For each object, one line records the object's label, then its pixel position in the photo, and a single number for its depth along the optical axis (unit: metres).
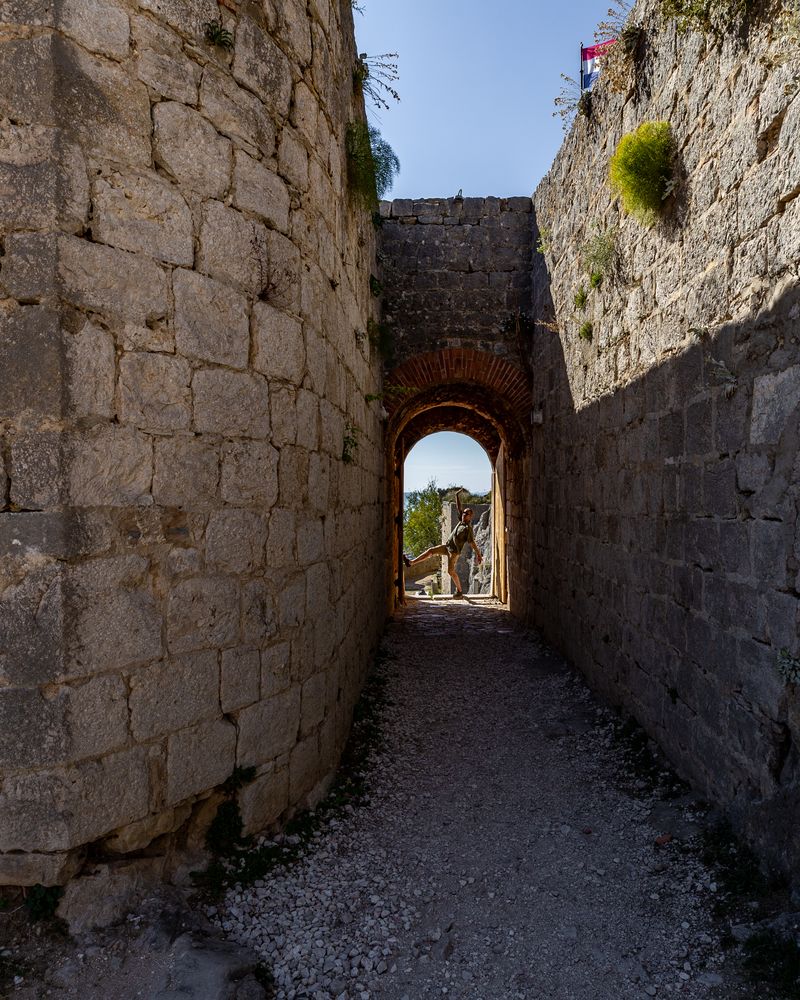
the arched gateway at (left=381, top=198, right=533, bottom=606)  8.33
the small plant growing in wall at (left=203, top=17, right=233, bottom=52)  2.67
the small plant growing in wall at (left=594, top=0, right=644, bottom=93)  4.38
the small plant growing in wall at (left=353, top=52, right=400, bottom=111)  4.87
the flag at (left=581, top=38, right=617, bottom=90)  4.72
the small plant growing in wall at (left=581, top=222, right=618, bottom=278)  4.97
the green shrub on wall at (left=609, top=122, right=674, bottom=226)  3.86
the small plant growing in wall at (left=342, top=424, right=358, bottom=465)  4.43
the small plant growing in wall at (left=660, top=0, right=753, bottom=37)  2.96
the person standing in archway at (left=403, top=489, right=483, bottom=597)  12.94
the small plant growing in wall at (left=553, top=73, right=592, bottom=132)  5.62
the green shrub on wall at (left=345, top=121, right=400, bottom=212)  4.36
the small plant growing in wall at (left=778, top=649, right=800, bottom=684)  2.57
